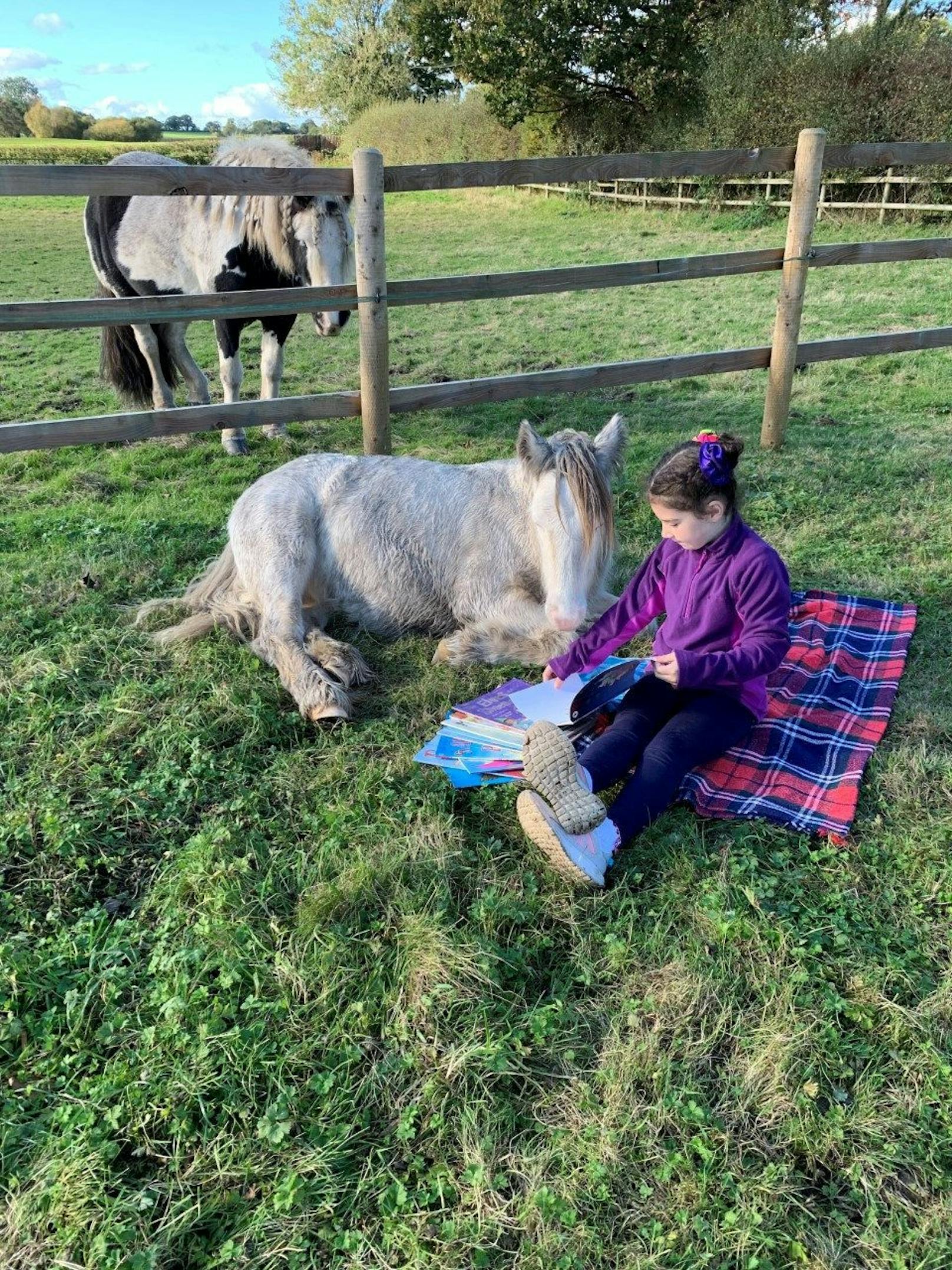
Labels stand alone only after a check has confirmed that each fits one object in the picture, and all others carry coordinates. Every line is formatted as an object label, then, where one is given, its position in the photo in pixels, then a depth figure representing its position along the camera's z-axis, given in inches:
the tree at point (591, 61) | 936.9
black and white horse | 227.6
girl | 97.3
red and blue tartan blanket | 109.4
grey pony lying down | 133.0
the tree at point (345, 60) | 1483.8
